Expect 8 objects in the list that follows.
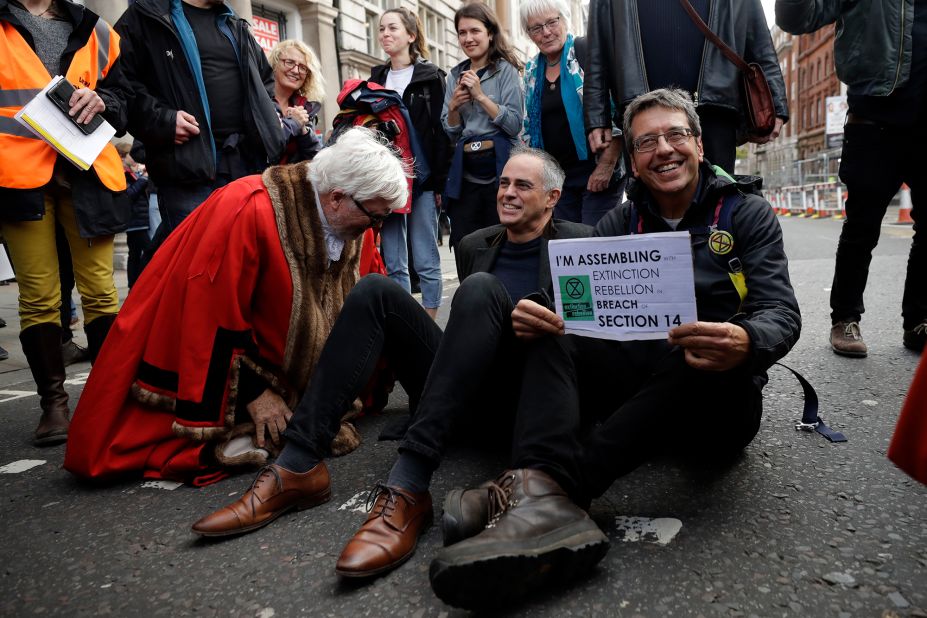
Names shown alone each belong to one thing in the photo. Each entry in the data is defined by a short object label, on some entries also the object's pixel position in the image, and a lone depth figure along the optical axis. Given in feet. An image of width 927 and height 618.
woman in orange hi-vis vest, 9.08
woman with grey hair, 12.61
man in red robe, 7.41
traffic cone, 48.63
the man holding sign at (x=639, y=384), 4.94
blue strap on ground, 7.59
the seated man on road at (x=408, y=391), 5.88
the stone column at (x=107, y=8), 31.22
